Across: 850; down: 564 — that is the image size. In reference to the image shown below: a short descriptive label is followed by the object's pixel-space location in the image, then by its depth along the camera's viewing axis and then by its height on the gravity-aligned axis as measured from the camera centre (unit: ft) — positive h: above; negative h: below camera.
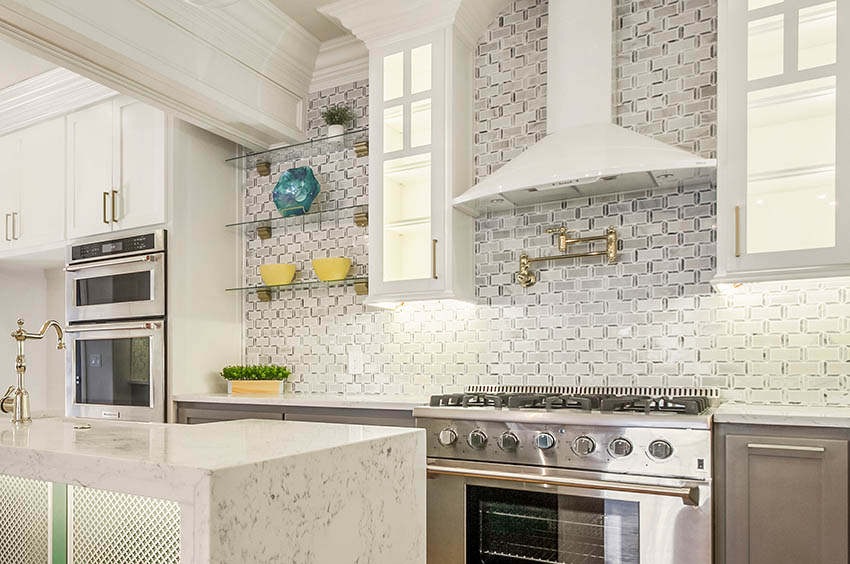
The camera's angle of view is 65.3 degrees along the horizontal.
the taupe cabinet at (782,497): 6.81 -2.29
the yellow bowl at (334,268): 11.70 +0.21
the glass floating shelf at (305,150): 11.77 +2.43
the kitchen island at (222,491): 3.45 -1.27
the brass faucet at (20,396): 6.63 -1.18
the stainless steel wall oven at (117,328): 11.82 -0.90
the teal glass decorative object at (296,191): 11.92 +1.61
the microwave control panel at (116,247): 11.99 +0.61
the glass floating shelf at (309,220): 11.60 +1.13
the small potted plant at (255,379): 11.79 -1.77
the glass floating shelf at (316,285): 11.51 -0.11
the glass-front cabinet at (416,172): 10.00 +1.69
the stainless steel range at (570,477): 7.31 -2.33
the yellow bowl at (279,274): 12.29 +0.11
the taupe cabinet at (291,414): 9.43 -2.09
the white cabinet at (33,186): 13.38 +1.96
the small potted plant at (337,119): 11.87 +2.91
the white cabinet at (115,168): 12.00 +2.11
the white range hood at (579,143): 8.41 +1.80
